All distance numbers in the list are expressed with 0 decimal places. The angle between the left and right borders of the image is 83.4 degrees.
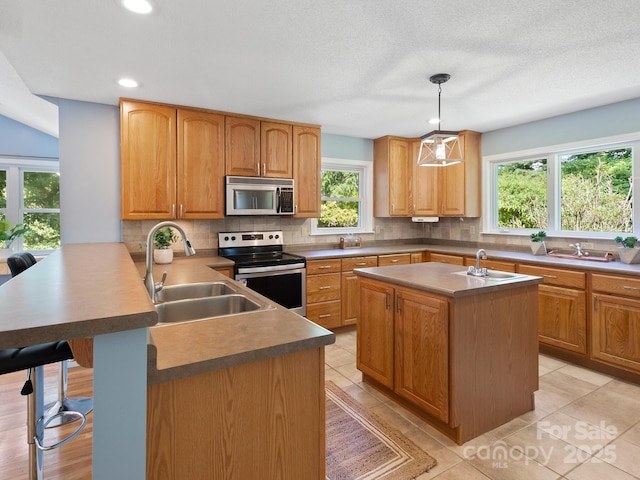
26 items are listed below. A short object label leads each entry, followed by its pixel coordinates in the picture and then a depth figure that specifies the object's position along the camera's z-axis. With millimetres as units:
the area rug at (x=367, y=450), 1844
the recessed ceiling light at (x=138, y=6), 1773
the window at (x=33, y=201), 4422
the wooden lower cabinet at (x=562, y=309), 3109
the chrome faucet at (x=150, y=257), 1608
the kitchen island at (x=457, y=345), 2057
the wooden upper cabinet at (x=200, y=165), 3426
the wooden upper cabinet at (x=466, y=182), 4523
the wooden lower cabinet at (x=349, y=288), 4047
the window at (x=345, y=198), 4746
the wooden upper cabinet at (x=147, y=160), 3203
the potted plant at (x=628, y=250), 3152
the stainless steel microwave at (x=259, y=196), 3664
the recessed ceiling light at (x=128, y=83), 2758
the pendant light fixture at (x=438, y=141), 2434
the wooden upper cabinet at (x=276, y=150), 3844
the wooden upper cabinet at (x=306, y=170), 4070
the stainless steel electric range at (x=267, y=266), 3510
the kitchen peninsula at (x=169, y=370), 797
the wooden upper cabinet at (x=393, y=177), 4750
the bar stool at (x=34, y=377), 1552
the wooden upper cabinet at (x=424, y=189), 4824
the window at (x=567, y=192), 3529
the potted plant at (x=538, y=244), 3836
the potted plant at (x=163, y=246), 3336
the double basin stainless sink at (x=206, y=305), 1783
